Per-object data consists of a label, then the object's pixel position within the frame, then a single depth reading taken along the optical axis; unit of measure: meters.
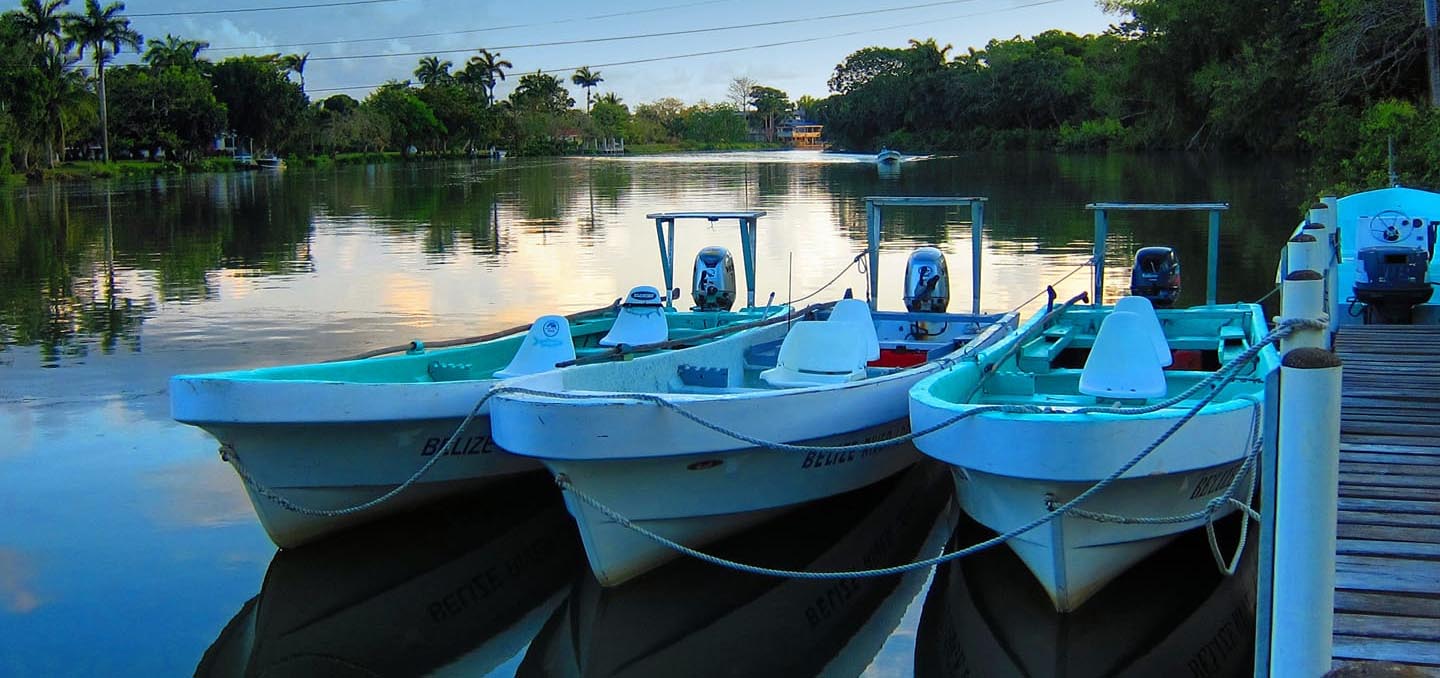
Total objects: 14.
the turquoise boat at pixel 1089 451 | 7.64
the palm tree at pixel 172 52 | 113.75
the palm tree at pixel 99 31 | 92.69
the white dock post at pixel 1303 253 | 8.48
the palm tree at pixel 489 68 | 159.50
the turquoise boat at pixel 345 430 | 8.91
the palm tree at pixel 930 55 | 136.62
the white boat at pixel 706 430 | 8.27
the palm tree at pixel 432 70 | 161.12
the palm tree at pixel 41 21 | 88.31
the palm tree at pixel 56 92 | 75.06
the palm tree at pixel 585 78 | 190.75
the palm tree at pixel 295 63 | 128.50
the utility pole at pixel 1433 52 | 27.45
